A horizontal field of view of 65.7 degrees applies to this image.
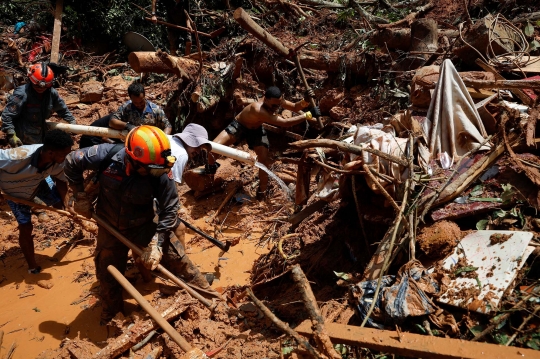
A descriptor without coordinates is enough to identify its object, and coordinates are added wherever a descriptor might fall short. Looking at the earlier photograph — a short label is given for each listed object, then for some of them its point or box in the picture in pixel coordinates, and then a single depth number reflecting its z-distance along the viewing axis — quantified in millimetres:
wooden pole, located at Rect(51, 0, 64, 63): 9141
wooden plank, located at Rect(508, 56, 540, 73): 5000
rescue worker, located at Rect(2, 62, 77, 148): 5367
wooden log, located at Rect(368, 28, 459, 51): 6520
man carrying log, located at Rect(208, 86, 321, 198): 6035
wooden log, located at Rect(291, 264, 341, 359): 2295
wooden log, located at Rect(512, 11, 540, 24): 6367
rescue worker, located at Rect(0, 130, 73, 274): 4199
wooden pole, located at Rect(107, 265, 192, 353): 2930
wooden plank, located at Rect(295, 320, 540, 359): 2242
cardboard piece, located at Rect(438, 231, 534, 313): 2713
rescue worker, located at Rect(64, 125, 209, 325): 3379
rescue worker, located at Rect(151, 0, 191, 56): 9344
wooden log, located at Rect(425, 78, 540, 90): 3941
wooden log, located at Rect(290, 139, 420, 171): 3537
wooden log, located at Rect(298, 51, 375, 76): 6699
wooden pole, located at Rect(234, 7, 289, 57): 5352
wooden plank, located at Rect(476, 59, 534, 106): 4354
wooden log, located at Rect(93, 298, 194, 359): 3297
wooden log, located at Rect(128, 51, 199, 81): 6672
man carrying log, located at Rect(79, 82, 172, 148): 5305
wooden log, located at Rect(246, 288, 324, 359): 2242
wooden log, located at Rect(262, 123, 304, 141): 7117
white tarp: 3965
